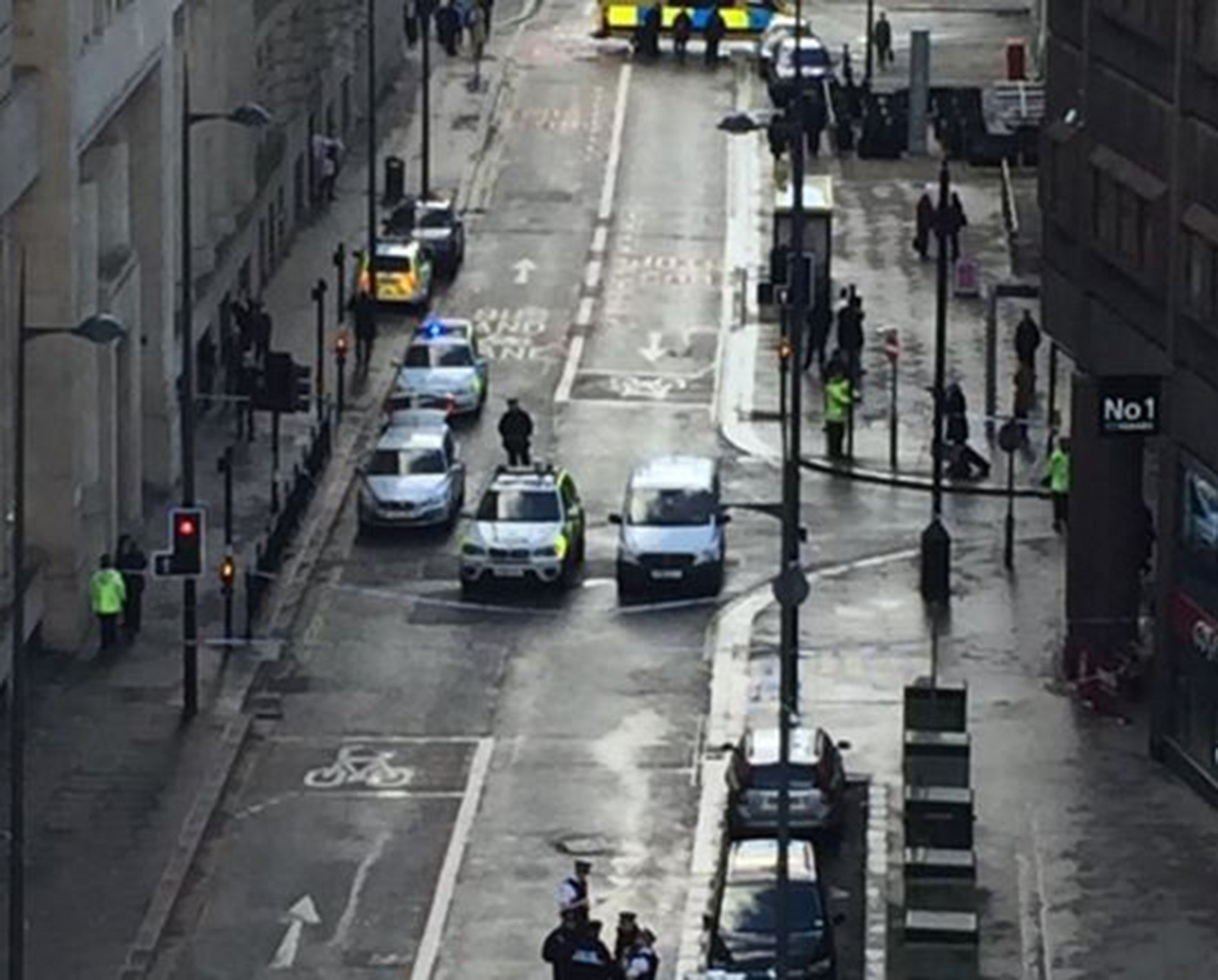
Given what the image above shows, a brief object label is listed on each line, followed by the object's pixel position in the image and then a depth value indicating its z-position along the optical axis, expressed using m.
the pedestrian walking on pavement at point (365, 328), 109.62
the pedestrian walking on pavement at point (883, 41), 145.88
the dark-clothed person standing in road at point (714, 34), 145.38
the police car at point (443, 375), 104.44
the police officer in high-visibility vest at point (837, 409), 99.94
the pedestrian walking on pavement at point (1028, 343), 103.38
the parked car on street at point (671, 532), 91.19
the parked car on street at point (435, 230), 118.38
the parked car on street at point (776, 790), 75.94
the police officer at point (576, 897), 69.00
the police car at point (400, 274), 113.94
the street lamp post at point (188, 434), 82.19
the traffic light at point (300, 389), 92.50
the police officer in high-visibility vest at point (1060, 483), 94.12
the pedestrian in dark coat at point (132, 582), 87.00
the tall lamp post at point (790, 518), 65.19
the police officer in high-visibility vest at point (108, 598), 85.81
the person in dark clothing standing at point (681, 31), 146.75
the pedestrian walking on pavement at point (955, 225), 115.50
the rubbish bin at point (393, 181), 126.31
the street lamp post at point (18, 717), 64.44
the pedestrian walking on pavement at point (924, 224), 117.31
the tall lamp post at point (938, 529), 90.50
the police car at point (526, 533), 91.31
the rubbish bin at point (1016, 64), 138.38
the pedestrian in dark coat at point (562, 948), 68.25
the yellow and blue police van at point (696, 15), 147.00
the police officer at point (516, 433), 99.62
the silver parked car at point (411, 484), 95.44
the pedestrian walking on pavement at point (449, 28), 145.25
